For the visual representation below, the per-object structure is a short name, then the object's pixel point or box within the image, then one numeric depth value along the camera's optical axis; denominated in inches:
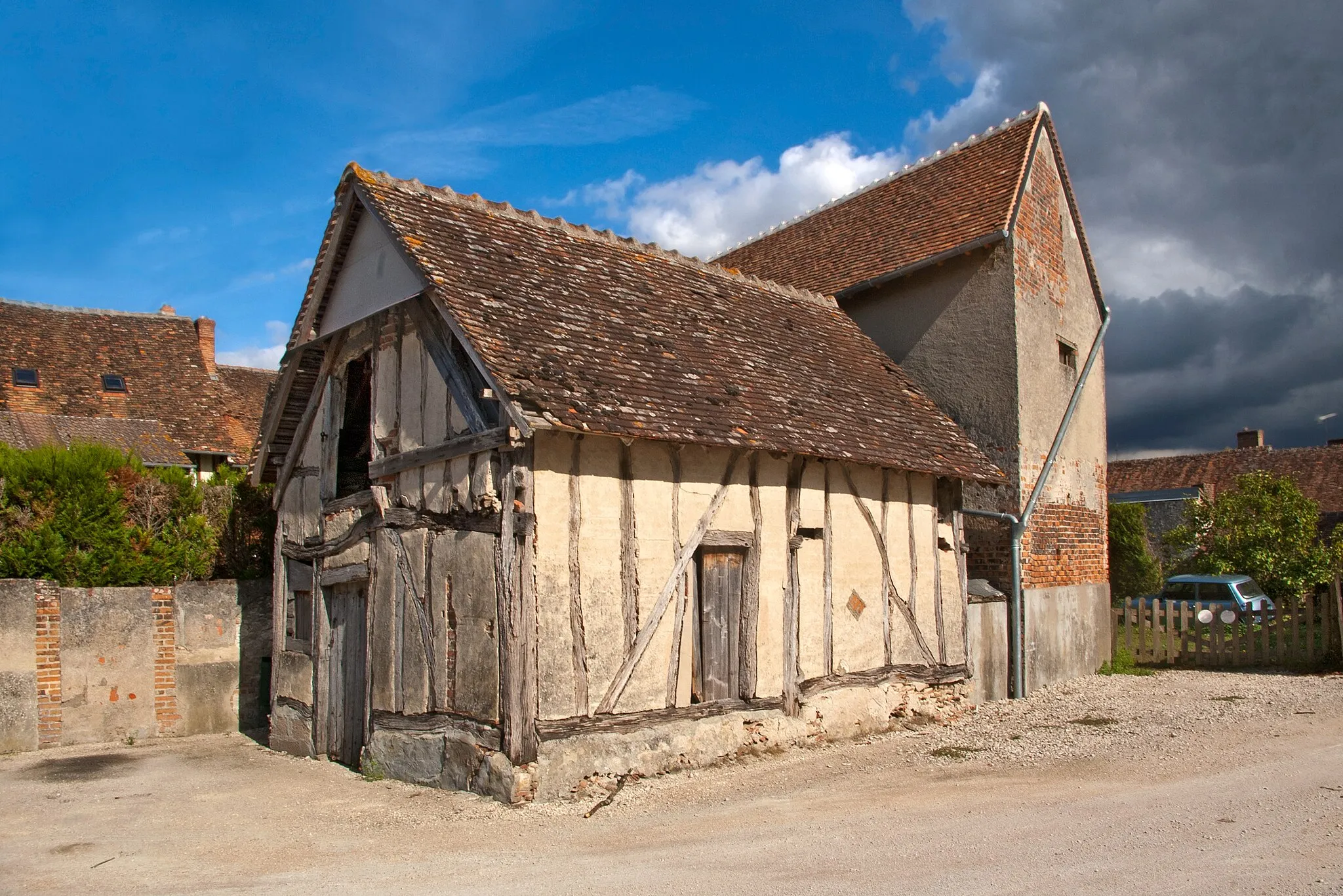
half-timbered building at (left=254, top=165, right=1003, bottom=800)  315.9
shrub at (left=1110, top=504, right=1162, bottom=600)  800.3
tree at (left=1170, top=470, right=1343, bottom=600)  650.8
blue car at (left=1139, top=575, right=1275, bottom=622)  686.9
